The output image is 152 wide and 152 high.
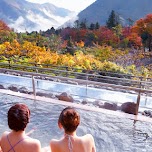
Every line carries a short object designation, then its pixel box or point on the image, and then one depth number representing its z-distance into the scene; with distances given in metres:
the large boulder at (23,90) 5.09
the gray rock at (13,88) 5.52
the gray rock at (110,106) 4.39
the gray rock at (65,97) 4.64
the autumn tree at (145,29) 17.72
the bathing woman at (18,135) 1.60
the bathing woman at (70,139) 1.63
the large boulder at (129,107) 4.25
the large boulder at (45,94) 4.91
